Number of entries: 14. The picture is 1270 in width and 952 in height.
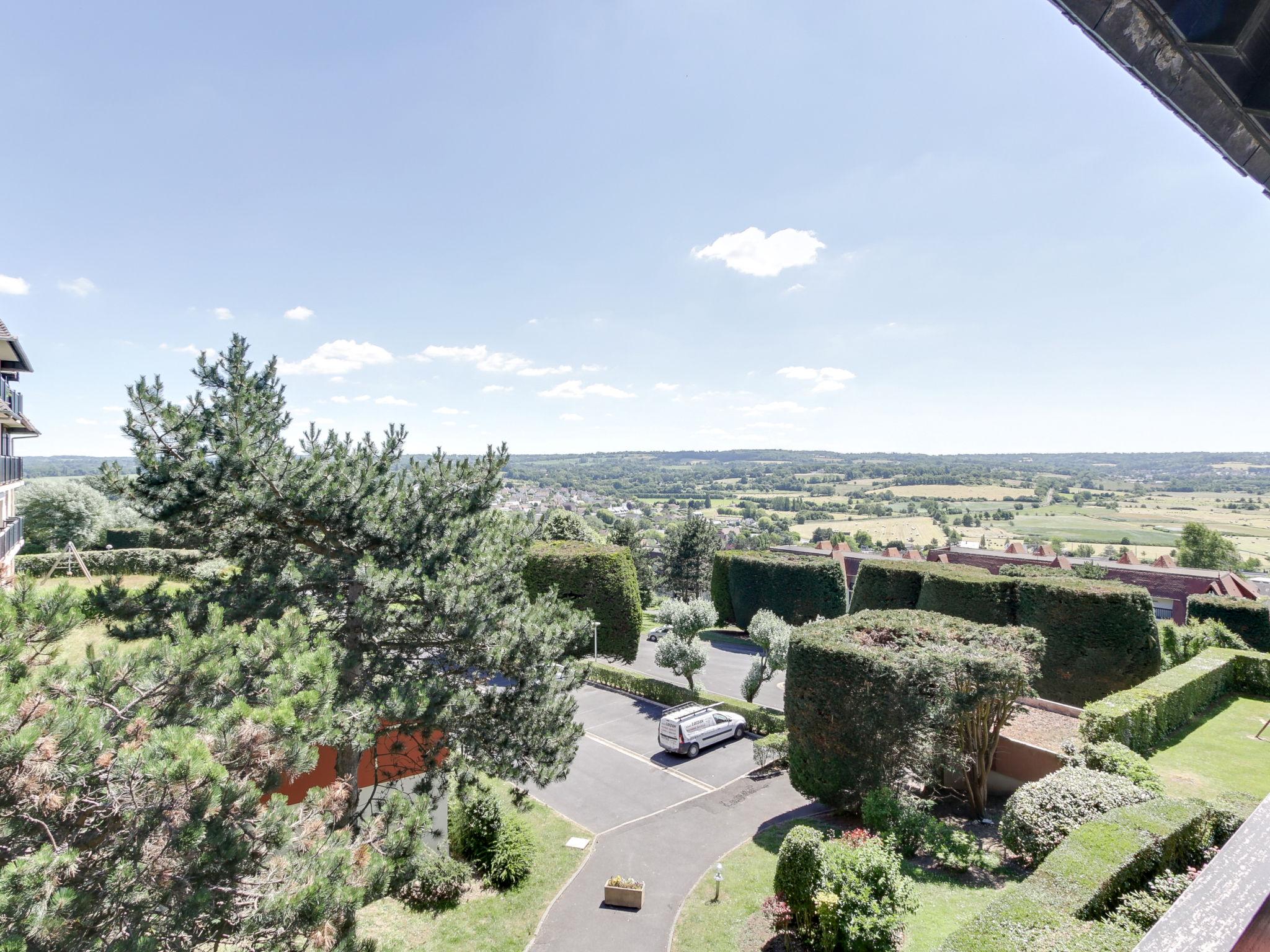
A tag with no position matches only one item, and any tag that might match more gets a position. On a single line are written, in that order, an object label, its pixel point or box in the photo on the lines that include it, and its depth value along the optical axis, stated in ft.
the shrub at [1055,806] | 35.22
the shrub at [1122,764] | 38.81
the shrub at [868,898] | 29.96
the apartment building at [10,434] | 62.75
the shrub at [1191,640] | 77.51
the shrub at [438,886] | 42.45
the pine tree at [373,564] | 31.78
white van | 65.57
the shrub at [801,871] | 33.47
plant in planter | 40.50
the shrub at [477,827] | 45.85
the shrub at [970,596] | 75.46
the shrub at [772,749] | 60.49
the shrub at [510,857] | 43.98
